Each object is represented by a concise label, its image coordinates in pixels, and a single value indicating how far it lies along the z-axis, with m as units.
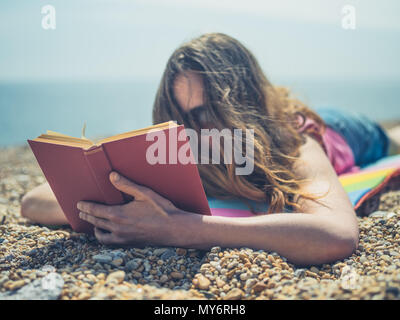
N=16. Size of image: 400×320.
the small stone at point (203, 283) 1.29
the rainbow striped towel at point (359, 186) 1.51
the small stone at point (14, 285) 1.27
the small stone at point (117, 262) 1.33
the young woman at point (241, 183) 1.35
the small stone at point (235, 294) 1.27
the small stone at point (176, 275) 1.32
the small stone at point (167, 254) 1.36
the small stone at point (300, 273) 1.32
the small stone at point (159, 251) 1.36
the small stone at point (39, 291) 1.25
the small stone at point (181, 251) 1.37
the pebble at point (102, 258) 1.33
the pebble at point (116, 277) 1.28
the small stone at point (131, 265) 1.32
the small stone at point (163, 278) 1.31
